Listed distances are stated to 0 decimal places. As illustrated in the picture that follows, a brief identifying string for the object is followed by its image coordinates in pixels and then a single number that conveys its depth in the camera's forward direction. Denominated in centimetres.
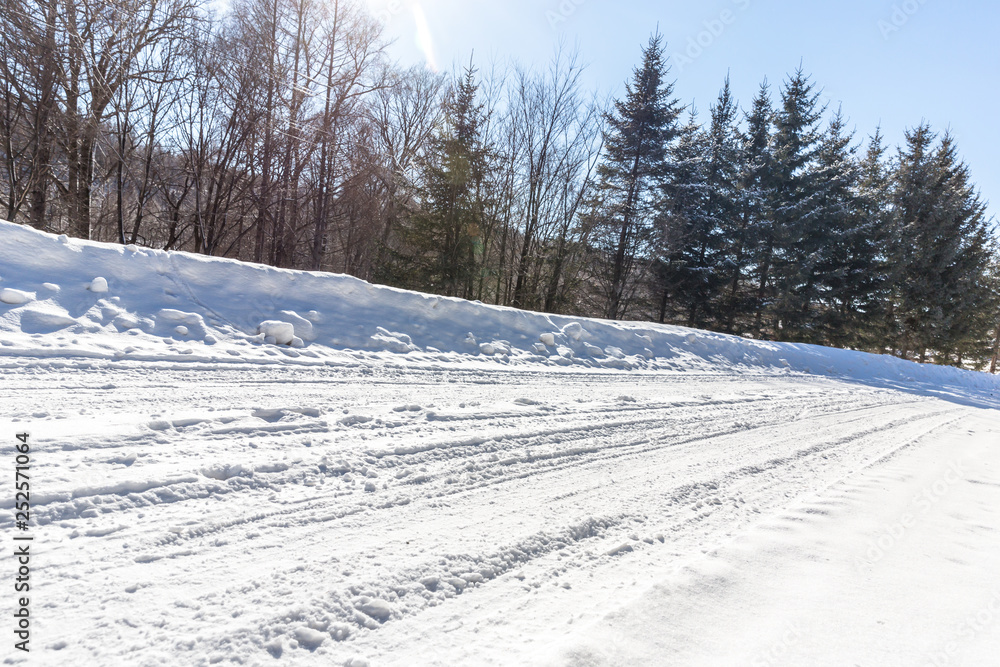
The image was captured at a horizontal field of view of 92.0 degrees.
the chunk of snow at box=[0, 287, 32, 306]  364
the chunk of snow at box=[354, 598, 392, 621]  147
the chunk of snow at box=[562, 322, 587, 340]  735
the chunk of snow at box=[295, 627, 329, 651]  133
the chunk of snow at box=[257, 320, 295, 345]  469
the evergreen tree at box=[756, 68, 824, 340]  2011
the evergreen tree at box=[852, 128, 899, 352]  2128
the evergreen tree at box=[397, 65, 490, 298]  1697
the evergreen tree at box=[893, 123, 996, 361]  2342
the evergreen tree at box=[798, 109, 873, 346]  2050
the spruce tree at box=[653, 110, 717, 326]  1883
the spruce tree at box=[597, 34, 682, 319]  1852
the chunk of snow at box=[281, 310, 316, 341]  491
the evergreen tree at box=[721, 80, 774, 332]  2033
